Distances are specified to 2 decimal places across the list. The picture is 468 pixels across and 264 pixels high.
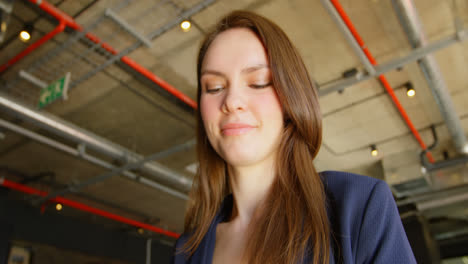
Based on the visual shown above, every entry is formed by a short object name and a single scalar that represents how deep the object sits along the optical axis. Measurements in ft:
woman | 1.96
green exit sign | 10.54
